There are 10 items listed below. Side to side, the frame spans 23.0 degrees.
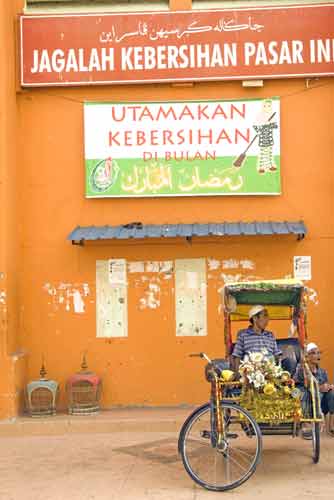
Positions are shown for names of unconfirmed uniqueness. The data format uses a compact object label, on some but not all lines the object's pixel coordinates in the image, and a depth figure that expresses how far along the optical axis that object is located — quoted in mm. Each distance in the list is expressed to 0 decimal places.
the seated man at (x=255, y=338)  8438
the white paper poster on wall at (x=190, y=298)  11250
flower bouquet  7609
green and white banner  11203
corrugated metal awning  10617
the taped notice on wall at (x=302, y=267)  11195
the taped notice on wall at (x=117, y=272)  11336
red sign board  11164
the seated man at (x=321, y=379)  8641
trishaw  7410
